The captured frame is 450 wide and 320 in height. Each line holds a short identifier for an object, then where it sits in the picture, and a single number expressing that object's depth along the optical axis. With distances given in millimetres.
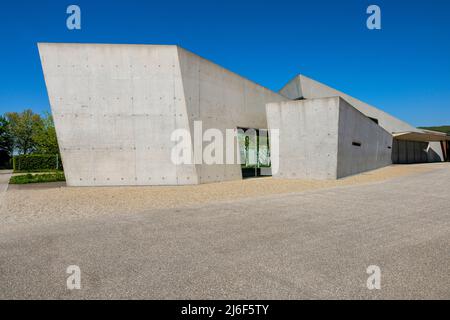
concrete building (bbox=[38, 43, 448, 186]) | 12383
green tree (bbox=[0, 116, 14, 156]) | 41406
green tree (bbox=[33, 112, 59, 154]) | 29312
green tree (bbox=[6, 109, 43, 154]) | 45447
